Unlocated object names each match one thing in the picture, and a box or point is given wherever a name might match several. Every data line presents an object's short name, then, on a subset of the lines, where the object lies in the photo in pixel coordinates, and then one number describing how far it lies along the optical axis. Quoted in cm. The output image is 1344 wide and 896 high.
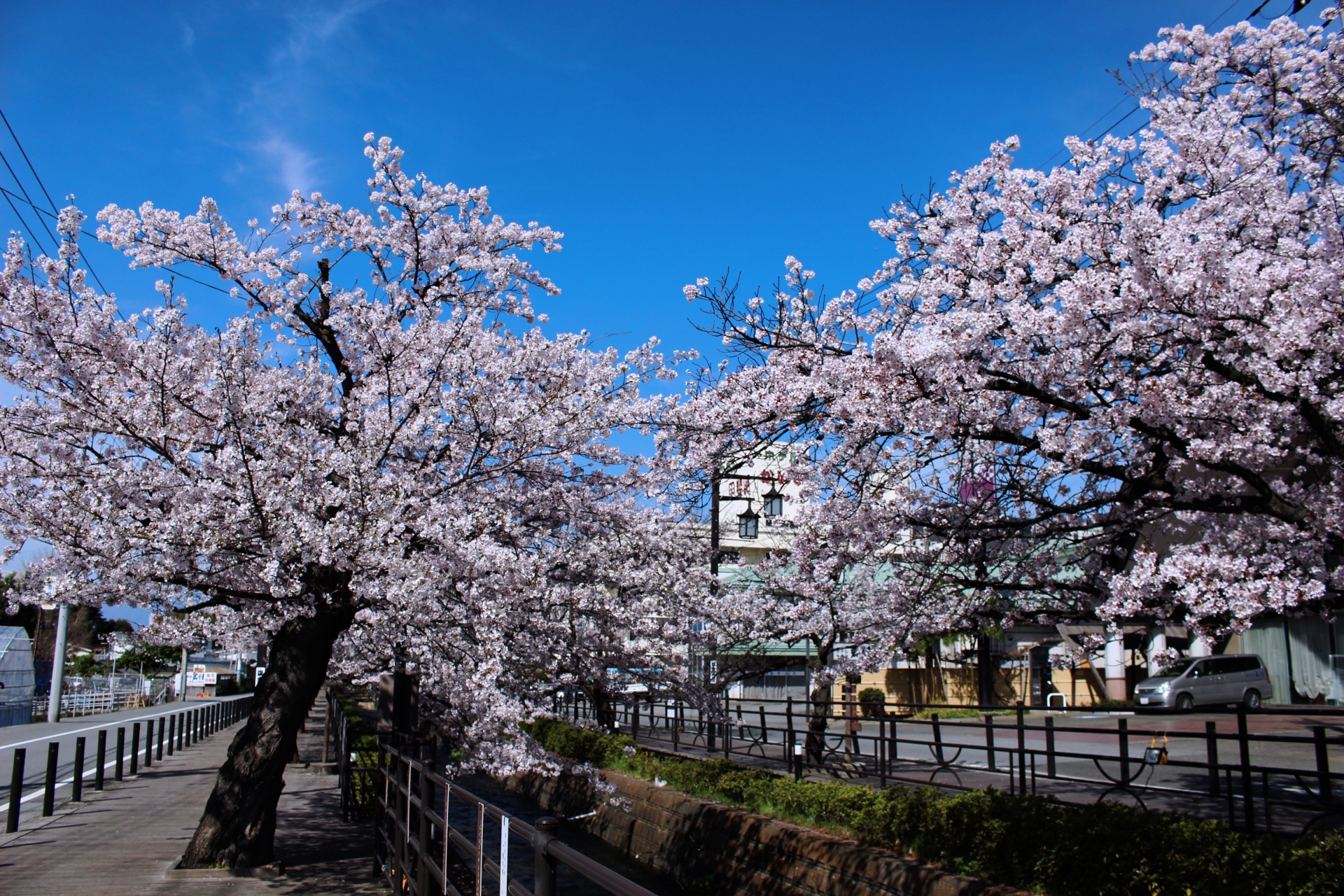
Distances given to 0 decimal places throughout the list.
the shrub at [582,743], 1552
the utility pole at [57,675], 2648
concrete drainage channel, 1078
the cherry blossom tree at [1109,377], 562
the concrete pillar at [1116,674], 3603
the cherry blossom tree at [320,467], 693
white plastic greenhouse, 3144
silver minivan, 2616
